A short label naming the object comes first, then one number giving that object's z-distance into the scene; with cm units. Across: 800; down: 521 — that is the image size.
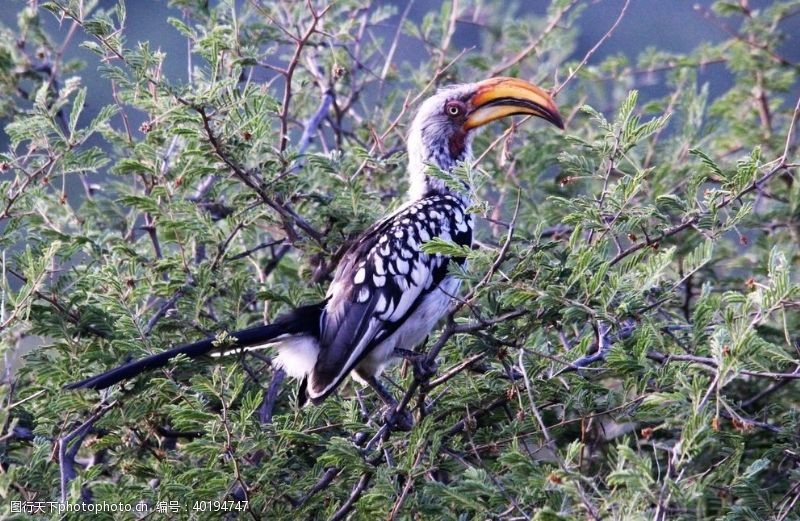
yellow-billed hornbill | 712
